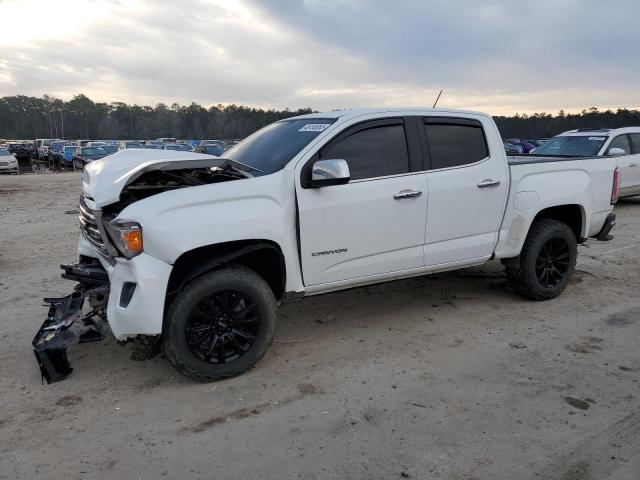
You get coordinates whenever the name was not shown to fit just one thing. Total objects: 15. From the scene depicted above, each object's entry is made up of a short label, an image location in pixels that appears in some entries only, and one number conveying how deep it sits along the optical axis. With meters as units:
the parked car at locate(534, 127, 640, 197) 11.24
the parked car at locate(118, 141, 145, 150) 32.04
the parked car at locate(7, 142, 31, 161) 40.19
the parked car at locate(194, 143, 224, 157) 27.10
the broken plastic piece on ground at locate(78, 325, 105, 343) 3.90
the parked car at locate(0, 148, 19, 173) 27.14
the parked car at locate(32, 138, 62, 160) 39.35
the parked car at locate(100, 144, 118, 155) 30.45
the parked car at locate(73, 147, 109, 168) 29.02
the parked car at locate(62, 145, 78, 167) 32.43
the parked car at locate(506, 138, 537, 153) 38.82
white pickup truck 3.52
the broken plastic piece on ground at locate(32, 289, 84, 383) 3.73
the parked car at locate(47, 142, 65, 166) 36.00
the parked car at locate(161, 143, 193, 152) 31.26
